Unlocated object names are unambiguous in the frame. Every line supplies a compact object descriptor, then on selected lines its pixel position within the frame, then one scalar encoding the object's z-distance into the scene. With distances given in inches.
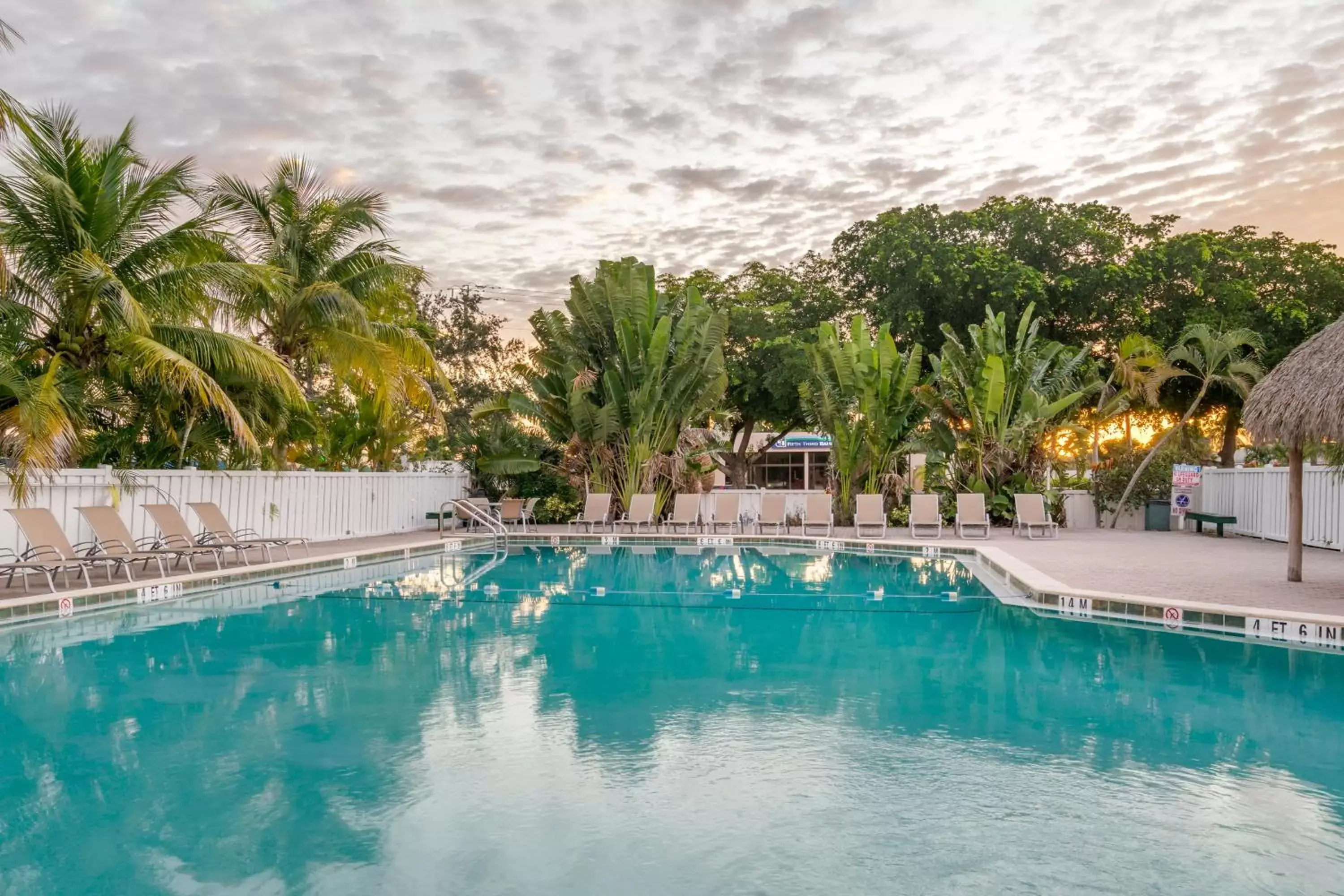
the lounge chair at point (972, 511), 650.2
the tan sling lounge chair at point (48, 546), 353.7
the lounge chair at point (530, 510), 767.7
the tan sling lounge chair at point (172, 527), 434.3
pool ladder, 679.7
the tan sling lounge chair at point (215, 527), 458.9
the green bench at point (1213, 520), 661.3
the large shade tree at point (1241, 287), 861.8
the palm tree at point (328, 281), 556.7
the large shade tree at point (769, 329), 970.7
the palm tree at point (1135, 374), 743.7
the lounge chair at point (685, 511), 703.1
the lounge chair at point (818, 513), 668.1
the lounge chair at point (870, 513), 666.8
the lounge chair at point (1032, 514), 643.5
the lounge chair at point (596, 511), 703.7
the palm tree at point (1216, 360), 752.3
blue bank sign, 1317.7
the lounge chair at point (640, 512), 696.4
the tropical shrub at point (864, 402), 713.0
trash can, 762.2
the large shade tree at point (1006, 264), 867.4
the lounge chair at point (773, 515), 714.8
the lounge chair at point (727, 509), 711.7
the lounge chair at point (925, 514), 645.3
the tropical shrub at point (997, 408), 700.7
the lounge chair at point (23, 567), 330.0
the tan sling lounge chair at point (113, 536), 393.4
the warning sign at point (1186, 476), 730.8
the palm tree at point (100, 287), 405.4
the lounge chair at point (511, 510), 747.4
